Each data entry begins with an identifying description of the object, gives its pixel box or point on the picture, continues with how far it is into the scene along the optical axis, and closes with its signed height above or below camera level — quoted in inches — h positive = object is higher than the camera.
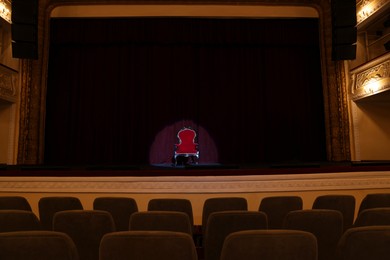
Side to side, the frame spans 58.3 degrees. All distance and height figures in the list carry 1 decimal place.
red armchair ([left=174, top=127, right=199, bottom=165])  309.6 +13.6
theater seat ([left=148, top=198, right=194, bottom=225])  103.3 -12.7
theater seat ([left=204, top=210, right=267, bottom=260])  74.2 -13.5
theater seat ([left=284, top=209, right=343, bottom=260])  72.6 -13.2
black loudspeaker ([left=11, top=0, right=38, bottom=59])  279.9 +109.7
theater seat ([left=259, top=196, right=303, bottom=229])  101.6 -13.6
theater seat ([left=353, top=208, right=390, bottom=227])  74.7 -12.3
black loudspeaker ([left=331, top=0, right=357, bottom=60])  281.0 +106.2
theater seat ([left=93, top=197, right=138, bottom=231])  104.8 -13.4
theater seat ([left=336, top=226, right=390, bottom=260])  53.3 -12.7
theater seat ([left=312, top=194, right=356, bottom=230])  103.2 -13.0
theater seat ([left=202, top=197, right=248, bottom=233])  105.0 -12.9
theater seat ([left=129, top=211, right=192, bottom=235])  73.0 -12.3
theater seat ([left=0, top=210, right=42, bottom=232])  72.5 -11.9
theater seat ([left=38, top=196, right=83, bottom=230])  104.3 -12.5
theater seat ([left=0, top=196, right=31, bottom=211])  105.3 -11.6
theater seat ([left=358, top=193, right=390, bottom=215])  104.6 -12.5
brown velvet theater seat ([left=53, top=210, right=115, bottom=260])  72.6 -12.6
